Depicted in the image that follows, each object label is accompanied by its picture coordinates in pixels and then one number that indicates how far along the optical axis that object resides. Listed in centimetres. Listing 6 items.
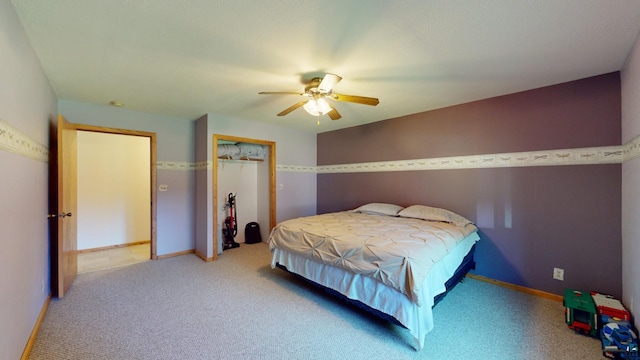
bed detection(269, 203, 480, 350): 191
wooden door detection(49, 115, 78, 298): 264
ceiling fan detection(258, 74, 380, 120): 234
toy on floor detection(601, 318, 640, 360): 176
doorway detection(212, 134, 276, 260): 397
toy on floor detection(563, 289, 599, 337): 207
